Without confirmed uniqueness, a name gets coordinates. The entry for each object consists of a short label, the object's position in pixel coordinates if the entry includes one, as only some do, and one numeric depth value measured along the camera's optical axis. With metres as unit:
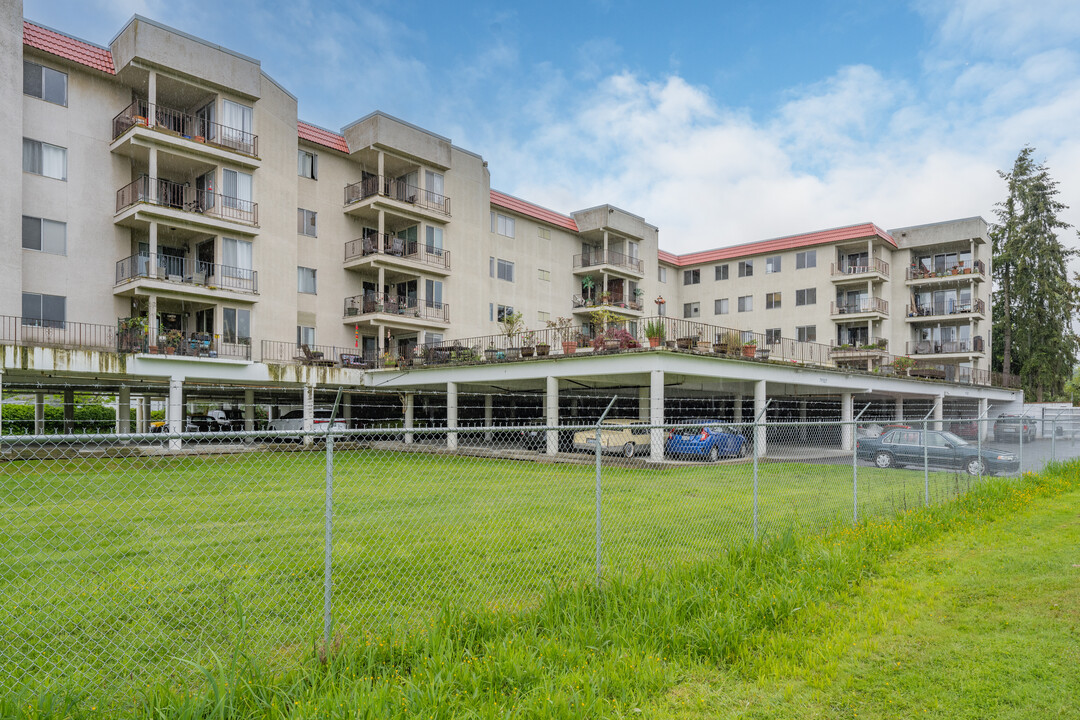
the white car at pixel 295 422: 28.93
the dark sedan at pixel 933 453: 16.91
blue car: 20.59
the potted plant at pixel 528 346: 26.04
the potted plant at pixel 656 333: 21.11
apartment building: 25.16
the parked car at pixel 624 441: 22.11
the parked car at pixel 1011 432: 17.28
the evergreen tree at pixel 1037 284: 47.59
